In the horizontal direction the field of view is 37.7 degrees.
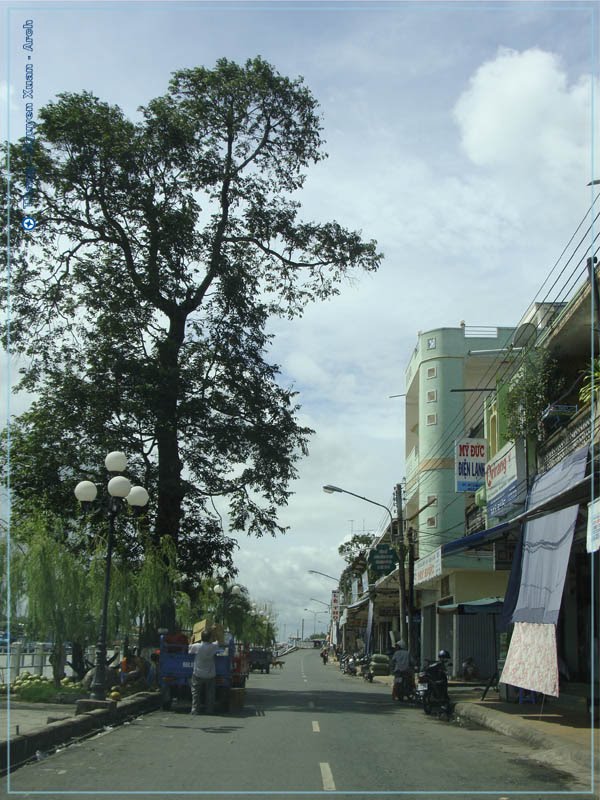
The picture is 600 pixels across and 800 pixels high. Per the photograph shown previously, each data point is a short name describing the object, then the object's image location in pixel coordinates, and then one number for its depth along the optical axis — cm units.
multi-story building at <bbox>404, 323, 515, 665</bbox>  4322
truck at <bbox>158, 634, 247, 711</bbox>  1866
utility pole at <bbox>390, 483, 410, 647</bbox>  3431
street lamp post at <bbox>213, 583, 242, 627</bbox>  3999
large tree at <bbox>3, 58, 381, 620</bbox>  2584
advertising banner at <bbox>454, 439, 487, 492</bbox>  2877
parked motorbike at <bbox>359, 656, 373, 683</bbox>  3975
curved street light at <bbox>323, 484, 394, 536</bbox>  3756
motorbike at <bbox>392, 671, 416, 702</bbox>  2458
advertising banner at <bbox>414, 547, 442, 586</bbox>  3145
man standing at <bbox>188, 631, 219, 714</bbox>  1775
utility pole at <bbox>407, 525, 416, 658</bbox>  3482
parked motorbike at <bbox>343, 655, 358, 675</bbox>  4928
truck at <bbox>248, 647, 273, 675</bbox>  5134
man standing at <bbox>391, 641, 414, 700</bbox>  2459
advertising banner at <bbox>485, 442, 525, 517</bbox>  2177
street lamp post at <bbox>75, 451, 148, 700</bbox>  1633
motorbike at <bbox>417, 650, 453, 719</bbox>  2000
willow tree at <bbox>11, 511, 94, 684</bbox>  2156
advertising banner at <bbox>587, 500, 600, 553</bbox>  1070
